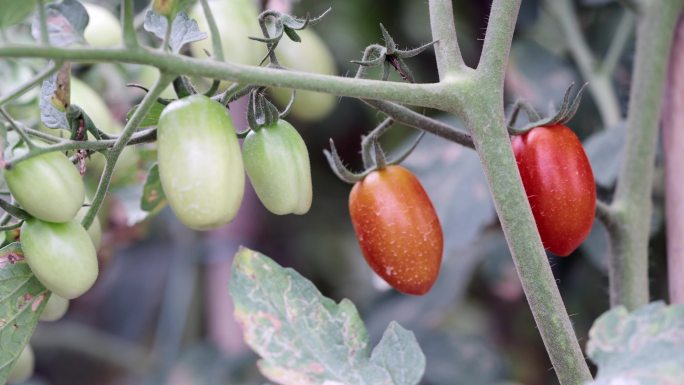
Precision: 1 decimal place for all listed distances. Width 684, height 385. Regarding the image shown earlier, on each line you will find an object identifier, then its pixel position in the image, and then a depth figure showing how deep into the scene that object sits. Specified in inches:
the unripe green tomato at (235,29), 32.2
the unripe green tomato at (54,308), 19.5
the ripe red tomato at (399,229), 19.0
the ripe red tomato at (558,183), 18.6
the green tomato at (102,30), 31.6
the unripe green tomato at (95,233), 19.0
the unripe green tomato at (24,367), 23.5
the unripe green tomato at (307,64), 34.9
